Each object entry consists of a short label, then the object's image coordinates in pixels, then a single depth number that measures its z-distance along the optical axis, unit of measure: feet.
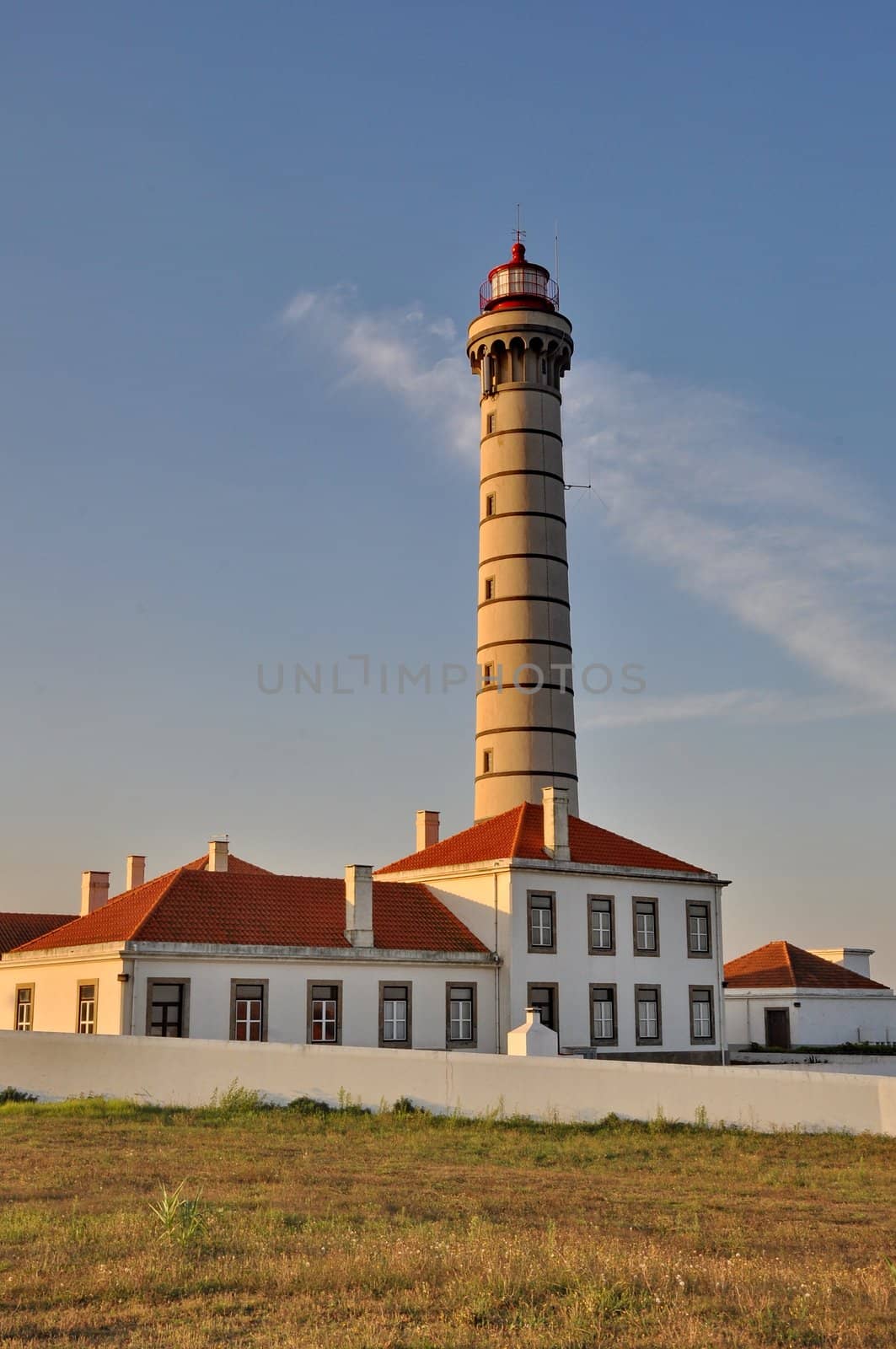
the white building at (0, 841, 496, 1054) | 103.91
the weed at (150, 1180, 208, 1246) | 39.47
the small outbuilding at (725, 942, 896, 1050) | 155.63
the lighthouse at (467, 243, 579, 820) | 150.20
